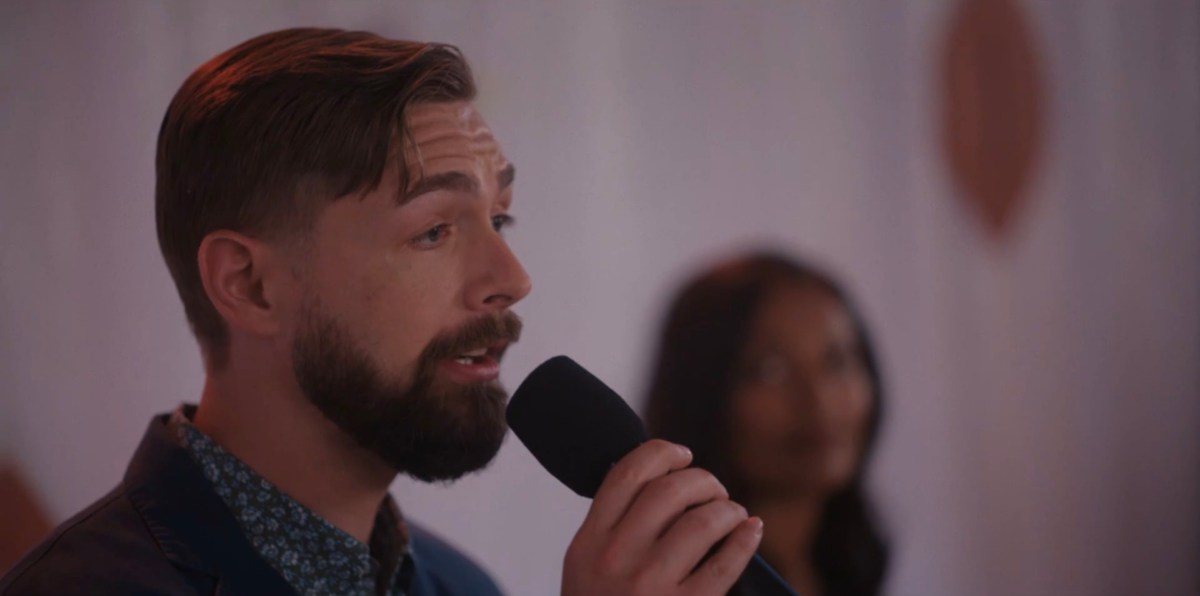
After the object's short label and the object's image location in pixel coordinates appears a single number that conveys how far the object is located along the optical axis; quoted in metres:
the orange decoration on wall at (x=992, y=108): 2.77
